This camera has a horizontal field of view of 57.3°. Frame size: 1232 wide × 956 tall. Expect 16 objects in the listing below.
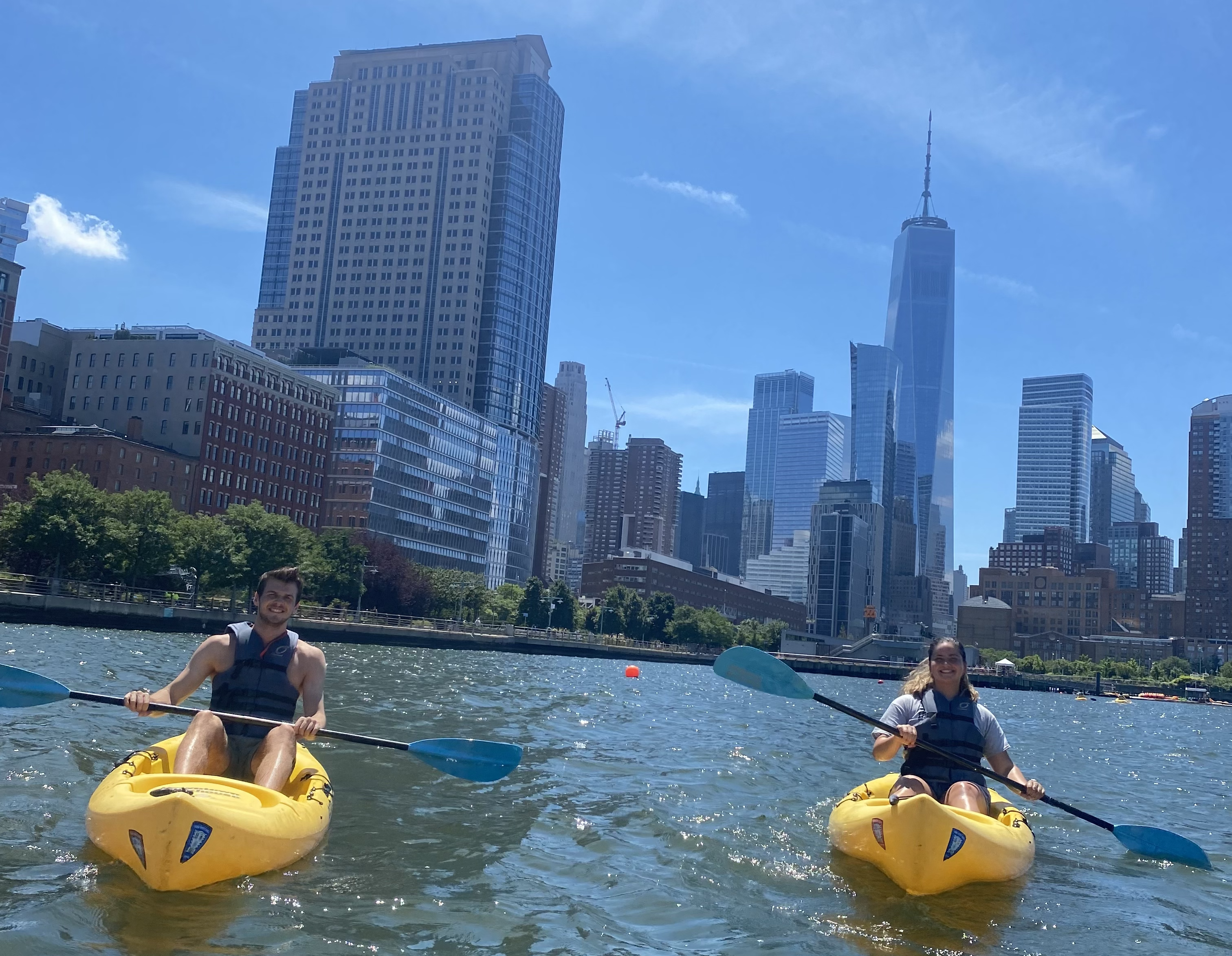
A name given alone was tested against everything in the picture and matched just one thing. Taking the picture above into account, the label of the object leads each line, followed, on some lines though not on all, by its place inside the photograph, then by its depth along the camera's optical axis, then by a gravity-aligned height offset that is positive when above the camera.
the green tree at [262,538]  74.94 +2.84
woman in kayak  10.80 -0.91
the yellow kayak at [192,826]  7.89 -1.82
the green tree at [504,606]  124.00 -0.75
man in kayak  9.66 -0.87
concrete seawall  57.28 -3.39
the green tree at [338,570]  91.31 +1.34
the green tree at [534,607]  130.88 -0.69
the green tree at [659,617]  152.88 -0.76
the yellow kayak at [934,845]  9.52 -1.82
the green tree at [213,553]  72.44 +1.47
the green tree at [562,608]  135.88 -0.52
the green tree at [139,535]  67.38 +2.10
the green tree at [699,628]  155.75 -1.93
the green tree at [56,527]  64.38 +2.00
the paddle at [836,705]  11.40 -0.85
